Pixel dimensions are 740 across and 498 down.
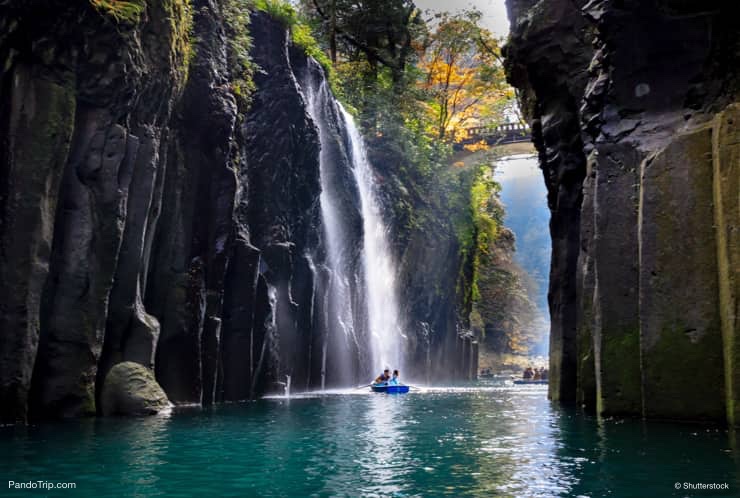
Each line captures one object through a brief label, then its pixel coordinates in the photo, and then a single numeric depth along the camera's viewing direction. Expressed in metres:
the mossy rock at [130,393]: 15.73
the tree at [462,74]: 46.00
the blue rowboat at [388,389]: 27.72
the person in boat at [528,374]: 44.86
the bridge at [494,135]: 52.03
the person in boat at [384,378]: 29.08
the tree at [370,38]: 41.16
